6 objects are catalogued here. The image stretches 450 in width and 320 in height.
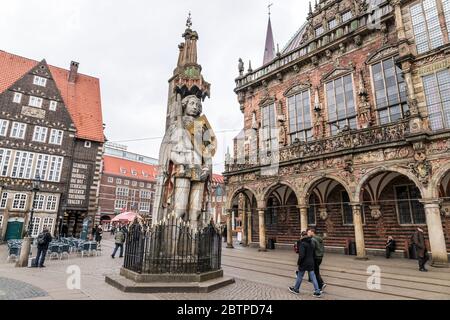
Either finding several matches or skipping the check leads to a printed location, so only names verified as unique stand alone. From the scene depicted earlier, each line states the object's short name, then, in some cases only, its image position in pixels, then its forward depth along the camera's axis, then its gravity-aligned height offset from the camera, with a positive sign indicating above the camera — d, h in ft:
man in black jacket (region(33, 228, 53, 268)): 30.53 -3.01
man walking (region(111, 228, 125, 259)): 43.06 -2.79
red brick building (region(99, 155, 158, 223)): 175.94 +23.40
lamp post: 31.27 -4.04
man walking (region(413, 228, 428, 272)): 31.24 -2.61
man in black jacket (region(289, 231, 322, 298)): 19.52 -2.60
